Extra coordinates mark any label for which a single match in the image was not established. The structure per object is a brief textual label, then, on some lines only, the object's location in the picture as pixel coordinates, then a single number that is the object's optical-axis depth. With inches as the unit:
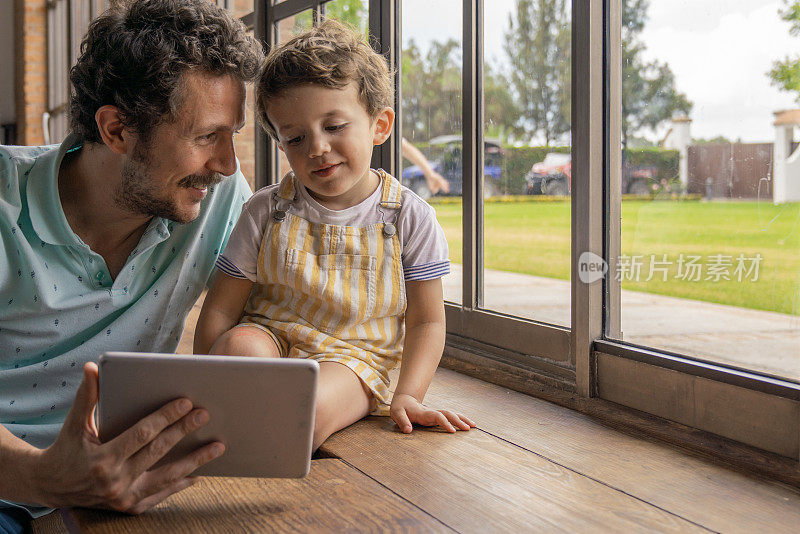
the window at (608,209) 48.7
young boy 56.5
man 54.3
